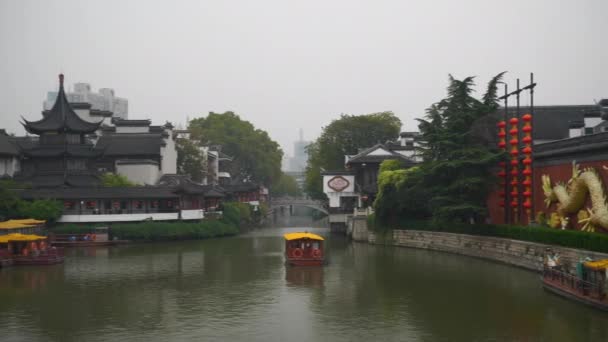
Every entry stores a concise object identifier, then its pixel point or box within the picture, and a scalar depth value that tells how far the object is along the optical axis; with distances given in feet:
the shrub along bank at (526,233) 92.89
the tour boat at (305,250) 128.26
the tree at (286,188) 476.54
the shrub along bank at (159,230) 183.73
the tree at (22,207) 172.76
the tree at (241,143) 347.15
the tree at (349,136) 293.43
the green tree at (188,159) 265.34
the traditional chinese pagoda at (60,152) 202.59
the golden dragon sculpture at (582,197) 98.12
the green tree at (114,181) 203.72
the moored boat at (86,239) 178.48
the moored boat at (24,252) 131.95
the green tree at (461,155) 138.00
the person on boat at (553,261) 92.38
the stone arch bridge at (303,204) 310.06
